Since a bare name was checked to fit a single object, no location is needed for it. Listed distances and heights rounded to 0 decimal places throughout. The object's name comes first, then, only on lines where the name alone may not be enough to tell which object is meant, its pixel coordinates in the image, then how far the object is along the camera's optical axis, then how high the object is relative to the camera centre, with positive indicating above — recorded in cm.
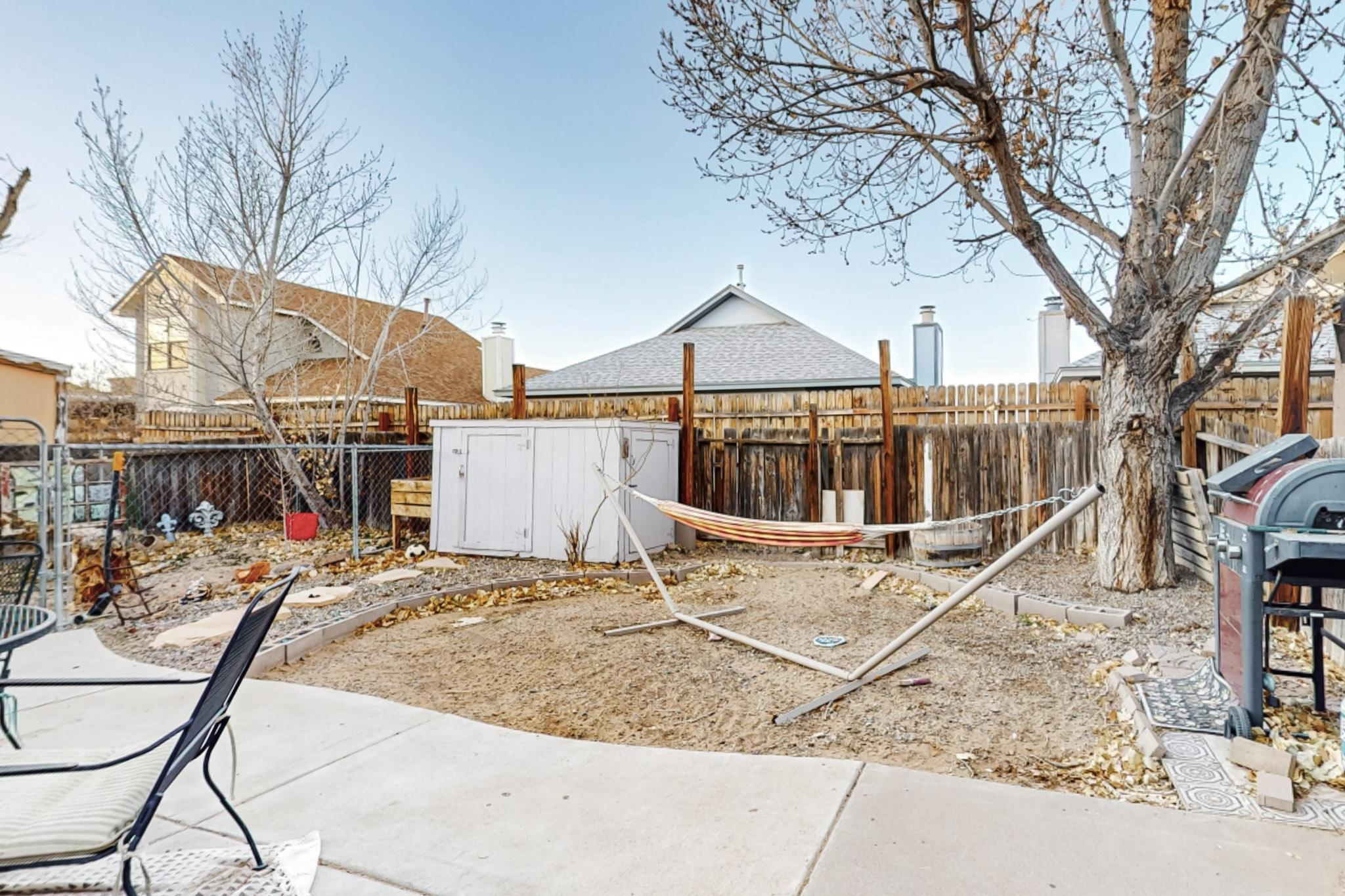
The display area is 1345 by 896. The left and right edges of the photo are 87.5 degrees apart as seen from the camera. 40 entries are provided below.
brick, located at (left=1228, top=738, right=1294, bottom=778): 227 -105
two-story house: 798 +150
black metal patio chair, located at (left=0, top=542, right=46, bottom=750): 229 -64
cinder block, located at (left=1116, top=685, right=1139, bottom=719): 289 -111
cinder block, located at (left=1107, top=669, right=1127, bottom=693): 322 -113
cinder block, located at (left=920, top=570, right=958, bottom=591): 575 -118
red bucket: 811 -99
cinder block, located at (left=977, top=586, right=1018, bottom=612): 494 -114
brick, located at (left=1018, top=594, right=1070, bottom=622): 461 -112
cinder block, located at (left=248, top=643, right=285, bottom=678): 372 -119
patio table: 225 -64
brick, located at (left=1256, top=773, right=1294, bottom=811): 211 -107
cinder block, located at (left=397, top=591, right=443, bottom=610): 516 -120
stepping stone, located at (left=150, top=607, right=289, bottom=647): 430 -122
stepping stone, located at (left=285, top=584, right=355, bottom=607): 523 -119
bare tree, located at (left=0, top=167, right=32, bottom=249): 857 +297
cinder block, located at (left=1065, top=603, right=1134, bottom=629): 434 -110
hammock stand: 276 -57
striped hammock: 382 -53
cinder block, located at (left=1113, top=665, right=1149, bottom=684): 324 -109
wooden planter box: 746 -62
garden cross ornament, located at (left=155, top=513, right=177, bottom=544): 834 -103
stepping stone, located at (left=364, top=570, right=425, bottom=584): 598 -118
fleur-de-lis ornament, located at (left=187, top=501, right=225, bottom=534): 887 -98
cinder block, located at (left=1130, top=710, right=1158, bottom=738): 265 -109
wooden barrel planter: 626 -94
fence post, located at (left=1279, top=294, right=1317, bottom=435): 401 +47
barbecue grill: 236 -36
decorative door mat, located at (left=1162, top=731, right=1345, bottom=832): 209 -111
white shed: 666 -42
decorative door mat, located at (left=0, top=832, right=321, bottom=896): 178 -114
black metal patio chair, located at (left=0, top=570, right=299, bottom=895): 136 -77
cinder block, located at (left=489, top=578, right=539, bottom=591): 573 -118
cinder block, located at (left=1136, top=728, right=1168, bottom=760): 247 -109
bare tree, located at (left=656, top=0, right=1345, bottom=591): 459 +214
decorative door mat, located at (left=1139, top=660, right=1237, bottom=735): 272 -109
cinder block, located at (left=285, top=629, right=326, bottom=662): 400 -119
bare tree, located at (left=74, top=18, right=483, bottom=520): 770 +261
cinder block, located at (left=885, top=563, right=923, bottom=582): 618 -117
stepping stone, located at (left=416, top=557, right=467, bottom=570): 655 -116
